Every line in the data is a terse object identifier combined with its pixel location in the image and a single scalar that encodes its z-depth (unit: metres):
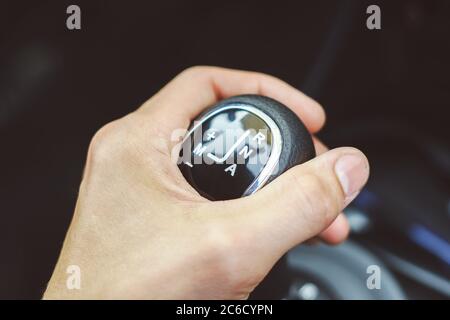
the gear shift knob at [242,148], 0.30
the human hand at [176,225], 0.27
